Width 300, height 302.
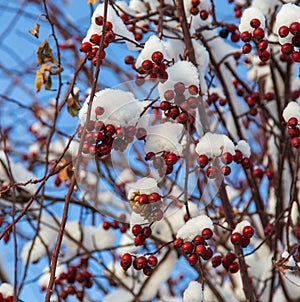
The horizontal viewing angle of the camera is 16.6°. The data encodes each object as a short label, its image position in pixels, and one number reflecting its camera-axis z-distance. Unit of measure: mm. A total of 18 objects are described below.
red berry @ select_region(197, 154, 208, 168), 847
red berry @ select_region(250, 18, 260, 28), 868
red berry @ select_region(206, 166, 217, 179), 851
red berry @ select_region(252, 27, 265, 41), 866
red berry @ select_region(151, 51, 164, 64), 828
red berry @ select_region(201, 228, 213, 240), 827
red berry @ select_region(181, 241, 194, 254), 824
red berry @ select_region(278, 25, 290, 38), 838
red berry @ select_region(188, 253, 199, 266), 826
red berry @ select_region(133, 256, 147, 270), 837
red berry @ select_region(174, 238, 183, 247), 832
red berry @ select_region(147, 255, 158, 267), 838
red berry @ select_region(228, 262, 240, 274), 895
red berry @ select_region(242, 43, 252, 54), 895
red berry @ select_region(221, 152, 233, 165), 861
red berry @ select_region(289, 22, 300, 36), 833
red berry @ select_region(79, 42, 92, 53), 864
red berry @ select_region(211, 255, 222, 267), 896
